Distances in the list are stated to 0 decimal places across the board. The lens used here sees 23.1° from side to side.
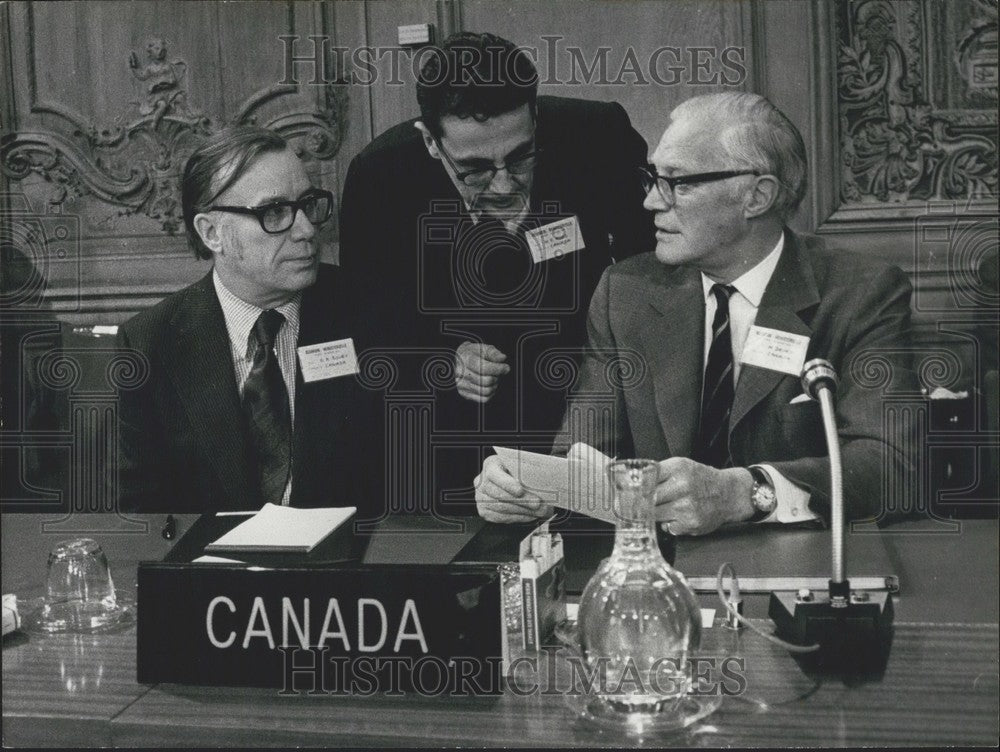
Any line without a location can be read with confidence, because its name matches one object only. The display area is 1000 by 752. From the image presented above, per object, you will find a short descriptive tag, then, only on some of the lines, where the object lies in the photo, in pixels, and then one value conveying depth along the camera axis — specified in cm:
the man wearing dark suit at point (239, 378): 293
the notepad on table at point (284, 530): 274
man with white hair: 284
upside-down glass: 279
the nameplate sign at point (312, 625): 261
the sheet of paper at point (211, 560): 268
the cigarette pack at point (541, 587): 263
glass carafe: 253
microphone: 258
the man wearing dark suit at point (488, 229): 289
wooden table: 251
